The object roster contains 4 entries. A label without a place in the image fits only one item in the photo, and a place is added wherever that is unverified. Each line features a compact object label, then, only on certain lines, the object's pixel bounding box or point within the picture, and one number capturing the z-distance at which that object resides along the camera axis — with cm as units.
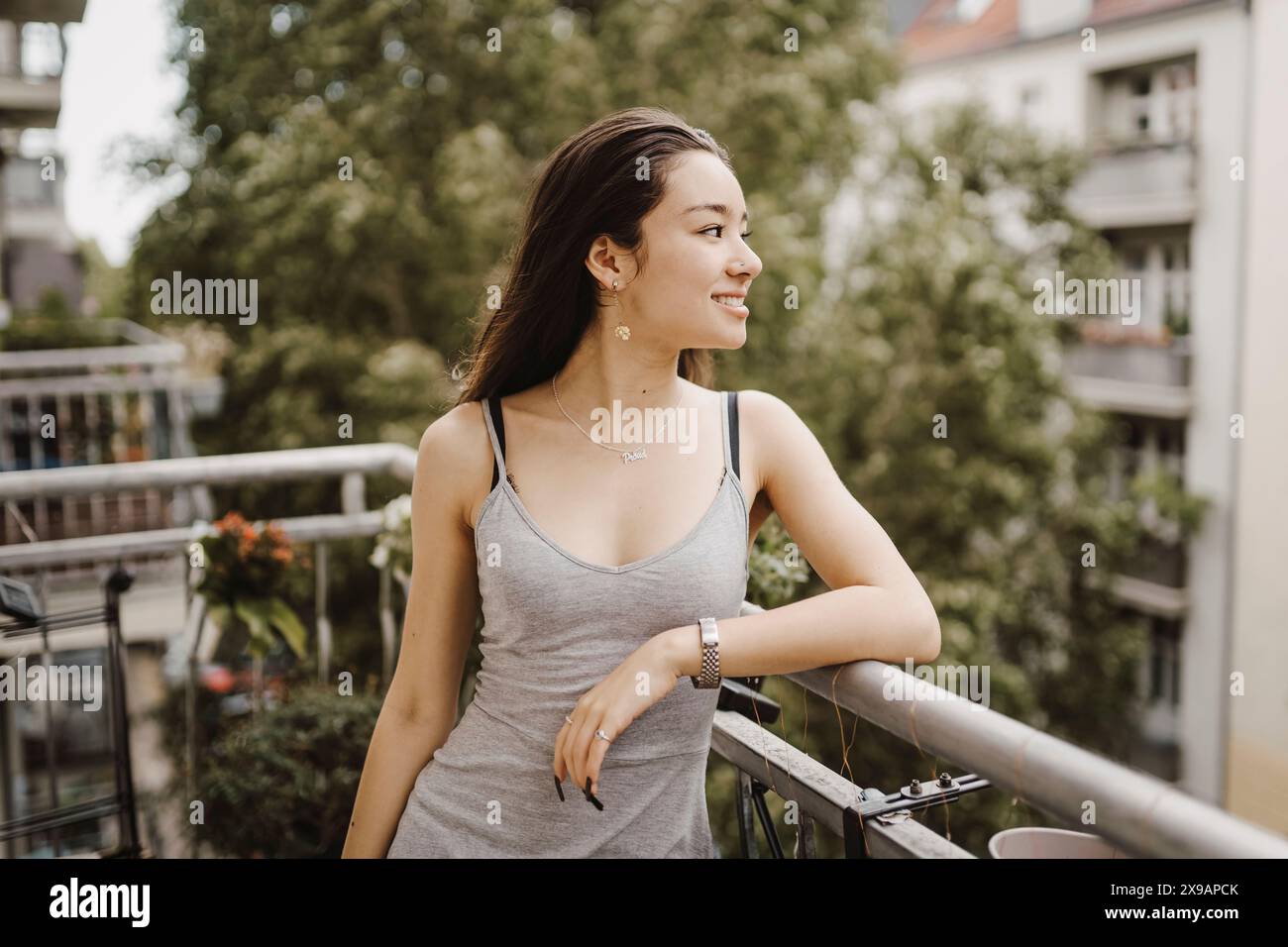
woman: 126
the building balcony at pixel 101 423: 592
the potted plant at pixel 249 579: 241
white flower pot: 114
